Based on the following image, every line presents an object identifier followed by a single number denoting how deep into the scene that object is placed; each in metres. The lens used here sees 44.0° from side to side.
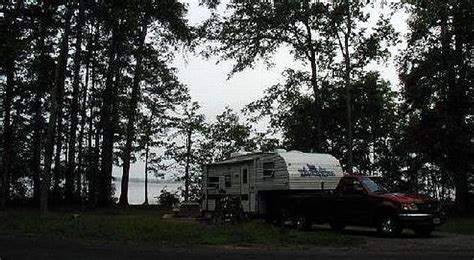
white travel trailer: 22.75
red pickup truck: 17.97
